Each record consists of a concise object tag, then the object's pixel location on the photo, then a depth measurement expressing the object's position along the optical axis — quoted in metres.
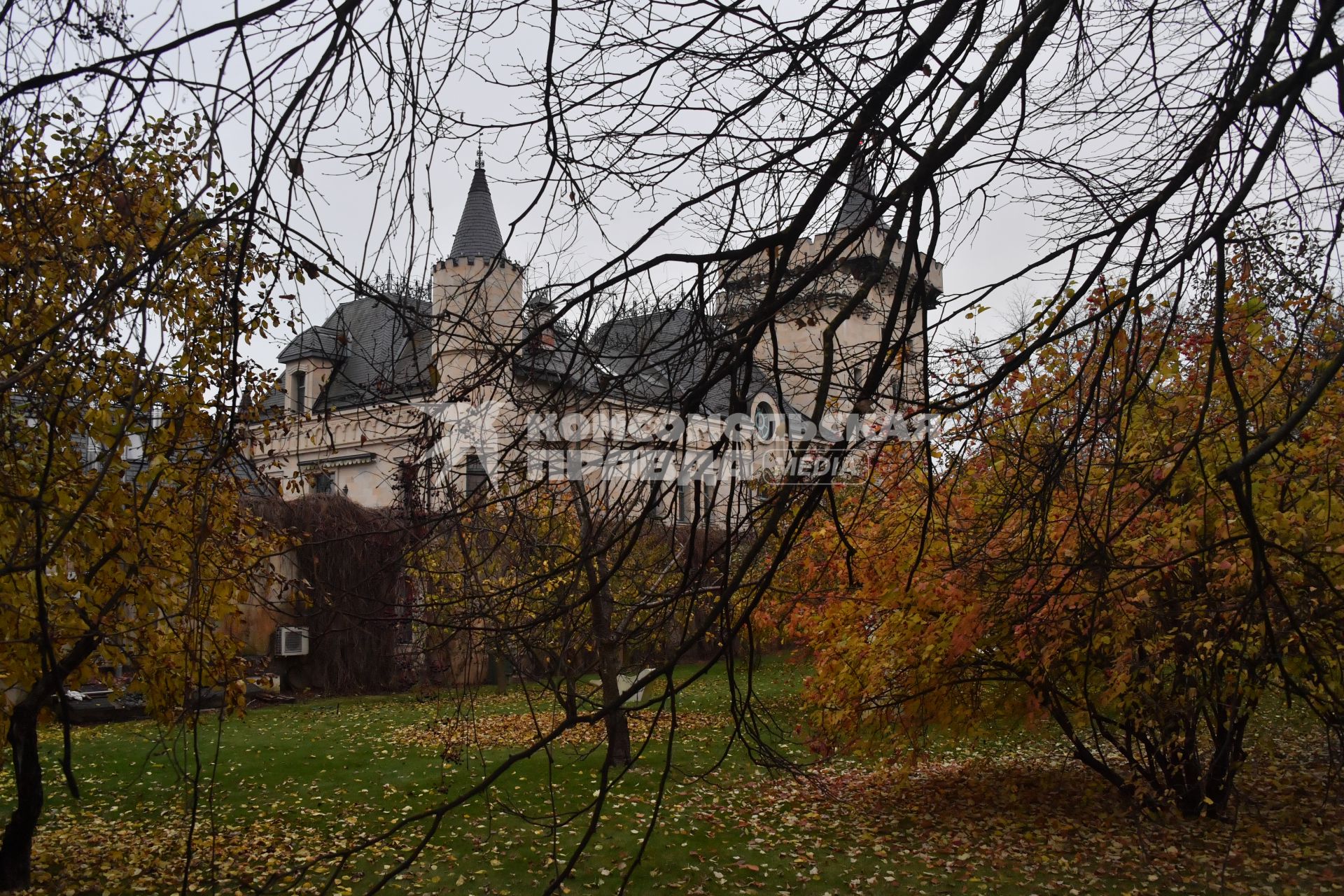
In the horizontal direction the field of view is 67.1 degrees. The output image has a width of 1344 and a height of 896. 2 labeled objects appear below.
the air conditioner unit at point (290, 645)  16.89
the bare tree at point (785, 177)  2.14
